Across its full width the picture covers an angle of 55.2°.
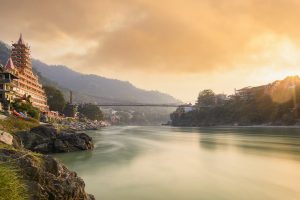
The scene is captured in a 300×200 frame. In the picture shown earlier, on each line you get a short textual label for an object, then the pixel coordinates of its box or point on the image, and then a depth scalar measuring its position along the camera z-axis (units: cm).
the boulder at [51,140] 3491
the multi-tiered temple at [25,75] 7531
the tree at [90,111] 15524
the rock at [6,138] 1602
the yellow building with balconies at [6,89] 5392
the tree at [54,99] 11090
